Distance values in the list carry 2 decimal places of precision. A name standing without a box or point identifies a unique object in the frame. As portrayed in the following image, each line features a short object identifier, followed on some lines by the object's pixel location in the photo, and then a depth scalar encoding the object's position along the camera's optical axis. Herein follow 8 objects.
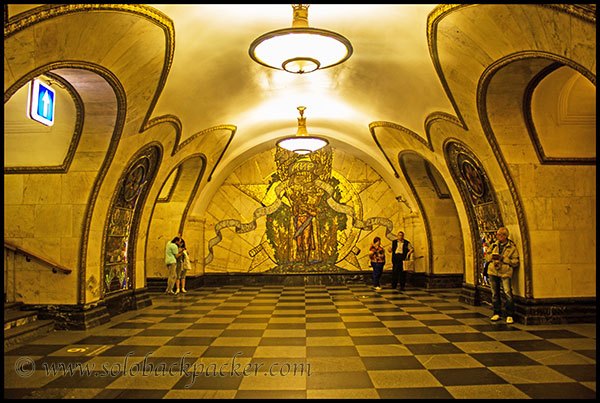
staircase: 5.42
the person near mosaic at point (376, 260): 11.36
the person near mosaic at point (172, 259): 10.11
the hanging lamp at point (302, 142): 9.25
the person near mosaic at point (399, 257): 11.29
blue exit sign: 5.27
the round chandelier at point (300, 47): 4.60
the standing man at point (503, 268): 6.62
